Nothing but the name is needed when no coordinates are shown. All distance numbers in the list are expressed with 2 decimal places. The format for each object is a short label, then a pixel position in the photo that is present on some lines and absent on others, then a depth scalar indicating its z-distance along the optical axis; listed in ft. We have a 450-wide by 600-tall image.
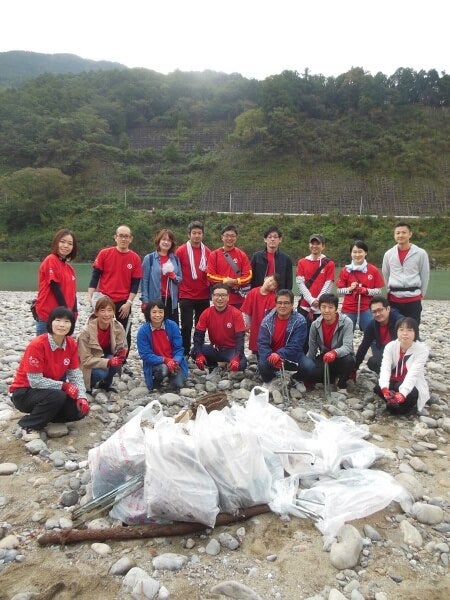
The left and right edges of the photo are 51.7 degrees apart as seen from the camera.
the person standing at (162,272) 20.75
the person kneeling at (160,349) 18.28
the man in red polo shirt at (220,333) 20.16
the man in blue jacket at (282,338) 18.76
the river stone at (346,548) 9.07
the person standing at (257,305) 20.72
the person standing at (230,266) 21.56
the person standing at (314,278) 21.86
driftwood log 9.54
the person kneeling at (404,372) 16.11
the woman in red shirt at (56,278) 17.24
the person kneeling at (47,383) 13.99
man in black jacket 21.88
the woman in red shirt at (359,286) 21.07
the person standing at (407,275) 19.77
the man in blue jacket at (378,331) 18.66
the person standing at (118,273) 20.13
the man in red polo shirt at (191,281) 21.83
